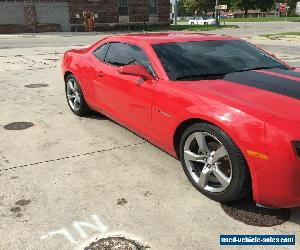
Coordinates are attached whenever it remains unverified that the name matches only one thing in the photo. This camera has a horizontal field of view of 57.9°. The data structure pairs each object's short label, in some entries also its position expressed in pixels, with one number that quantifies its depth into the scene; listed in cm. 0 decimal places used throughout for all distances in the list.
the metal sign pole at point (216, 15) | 2905
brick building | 2385
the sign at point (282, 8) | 3908
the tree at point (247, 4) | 5952
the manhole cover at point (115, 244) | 206
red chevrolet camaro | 206
